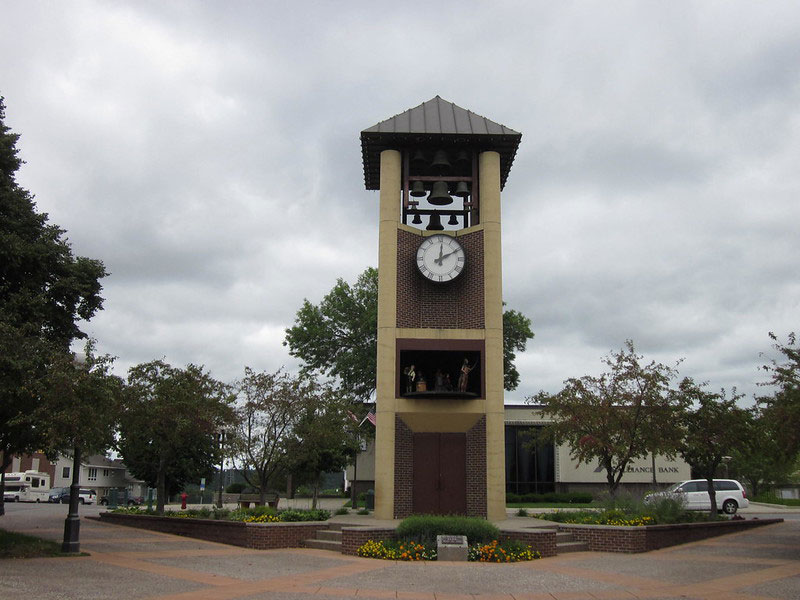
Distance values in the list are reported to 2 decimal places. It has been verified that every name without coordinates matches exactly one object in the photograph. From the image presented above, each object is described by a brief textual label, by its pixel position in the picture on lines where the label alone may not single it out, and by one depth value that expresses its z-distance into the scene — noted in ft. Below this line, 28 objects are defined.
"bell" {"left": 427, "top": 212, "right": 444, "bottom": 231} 85.15
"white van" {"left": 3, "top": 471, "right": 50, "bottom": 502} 195.83
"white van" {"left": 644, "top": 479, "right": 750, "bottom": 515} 105.19
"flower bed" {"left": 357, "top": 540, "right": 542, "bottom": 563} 53.21
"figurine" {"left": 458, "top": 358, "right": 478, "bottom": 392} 76.69
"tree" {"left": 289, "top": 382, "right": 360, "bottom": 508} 74.74
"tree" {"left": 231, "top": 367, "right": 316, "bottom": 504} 75.05
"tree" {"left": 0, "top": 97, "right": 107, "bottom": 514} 59.87
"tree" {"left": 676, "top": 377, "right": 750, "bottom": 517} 75.97
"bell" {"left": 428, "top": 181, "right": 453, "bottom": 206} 83.05
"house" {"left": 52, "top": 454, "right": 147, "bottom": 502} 241.18
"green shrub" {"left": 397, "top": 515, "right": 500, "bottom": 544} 55.52
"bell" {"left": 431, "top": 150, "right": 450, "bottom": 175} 83.46
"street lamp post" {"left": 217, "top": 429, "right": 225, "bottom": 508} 76.96
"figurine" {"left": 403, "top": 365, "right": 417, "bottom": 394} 77.36
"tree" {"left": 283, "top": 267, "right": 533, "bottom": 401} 147.64
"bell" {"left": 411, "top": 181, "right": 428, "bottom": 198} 83.20
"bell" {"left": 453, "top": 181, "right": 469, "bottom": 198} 83.20
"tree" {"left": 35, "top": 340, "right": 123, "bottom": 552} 49.93
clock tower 74.54
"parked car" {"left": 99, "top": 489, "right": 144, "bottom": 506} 149.76
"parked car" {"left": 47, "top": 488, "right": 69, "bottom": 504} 188.03
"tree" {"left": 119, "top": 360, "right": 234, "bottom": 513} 76.54
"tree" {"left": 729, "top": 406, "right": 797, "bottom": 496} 56.90
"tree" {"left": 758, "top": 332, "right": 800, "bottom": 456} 54.34
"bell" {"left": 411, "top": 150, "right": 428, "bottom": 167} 84.12
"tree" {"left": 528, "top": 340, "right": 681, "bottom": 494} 73.56
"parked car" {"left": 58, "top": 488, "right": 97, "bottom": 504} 183.33
